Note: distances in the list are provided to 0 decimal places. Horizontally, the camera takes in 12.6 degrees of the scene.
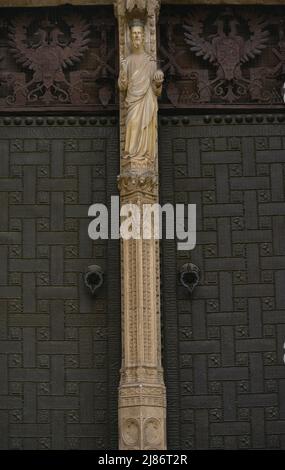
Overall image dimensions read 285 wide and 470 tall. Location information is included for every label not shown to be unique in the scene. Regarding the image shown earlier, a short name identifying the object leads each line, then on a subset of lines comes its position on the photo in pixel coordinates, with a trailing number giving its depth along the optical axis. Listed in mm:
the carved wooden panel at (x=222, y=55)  18422
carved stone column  16484
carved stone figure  17484
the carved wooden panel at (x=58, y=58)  18375
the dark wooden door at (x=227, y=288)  17188
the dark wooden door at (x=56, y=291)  17141
